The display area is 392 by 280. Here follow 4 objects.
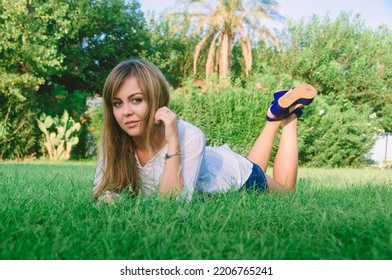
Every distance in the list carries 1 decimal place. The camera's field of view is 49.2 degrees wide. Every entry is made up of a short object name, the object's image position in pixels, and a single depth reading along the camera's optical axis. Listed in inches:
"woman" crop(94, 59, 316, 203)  102.4
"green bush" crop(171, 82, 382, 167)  400.2
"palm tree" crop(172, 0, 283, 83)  751.7
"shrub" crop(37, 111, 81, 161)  476.1
